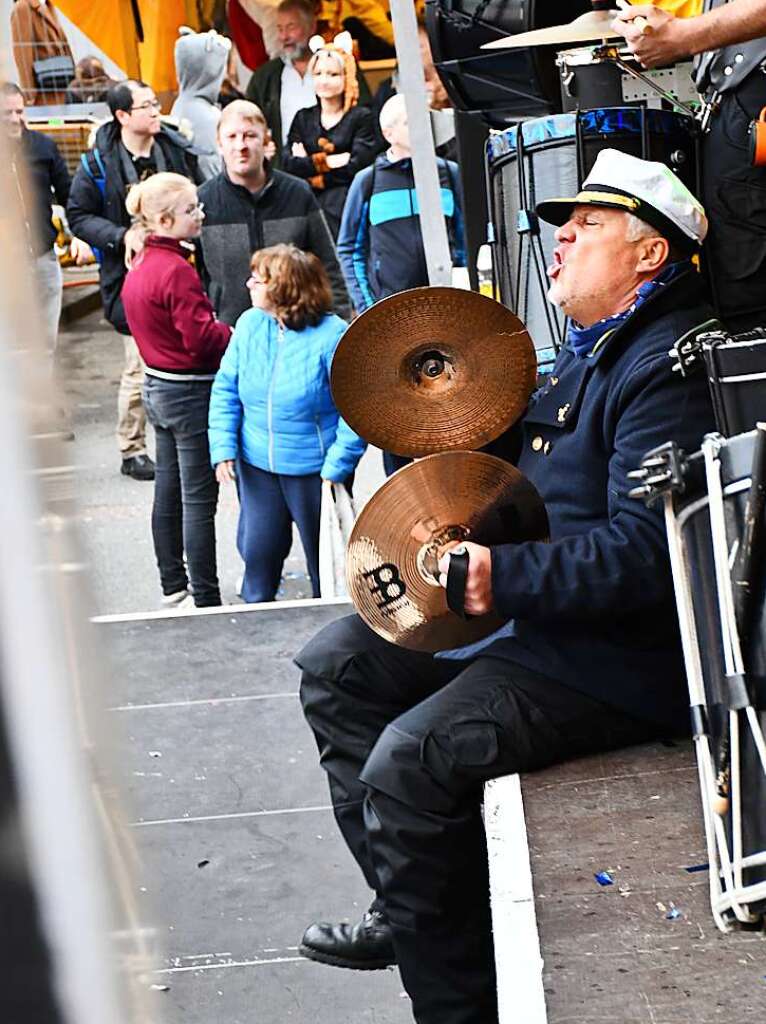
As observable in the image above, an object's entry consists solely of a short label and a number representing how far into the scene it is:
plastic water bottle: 5.59
